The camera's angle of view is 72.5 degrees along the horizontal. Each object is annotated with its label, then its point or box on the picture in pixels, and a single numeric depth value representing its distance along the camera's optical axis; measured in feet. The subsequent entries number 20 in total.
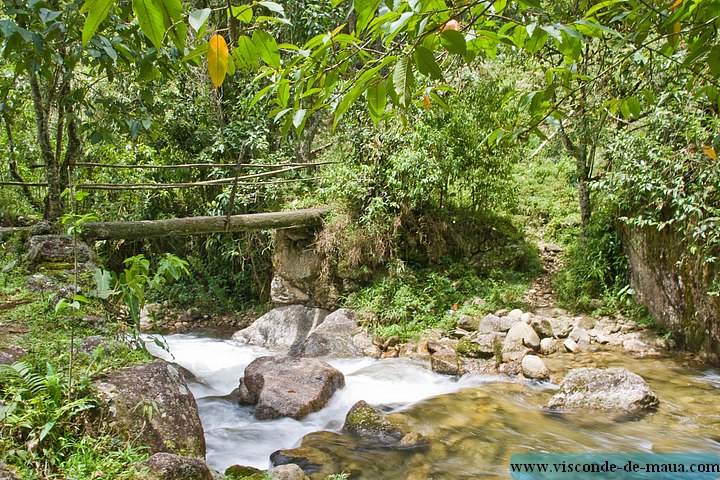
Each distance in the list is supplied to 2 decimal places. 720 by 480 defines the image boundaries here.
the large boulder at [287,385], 14.20
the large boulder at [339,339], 20.81
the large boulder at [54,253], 15.81
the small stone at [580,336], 19.61
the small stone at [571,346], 18.87
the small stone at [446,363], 17.65
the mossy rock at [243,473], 9.30
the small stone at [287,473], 9.45
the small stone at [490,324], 20.02
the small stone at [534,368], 16.63
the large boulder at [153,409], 8.58
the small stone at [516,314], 20.70
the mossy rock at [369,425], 12.67
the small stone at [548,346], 18.84
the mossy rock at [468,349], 18.69
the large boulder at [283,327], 23.70
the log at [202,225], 18.83
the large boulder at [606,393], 13.91
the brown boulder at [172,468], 7.47
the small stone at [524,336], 18.75
